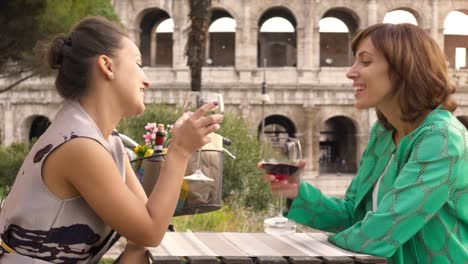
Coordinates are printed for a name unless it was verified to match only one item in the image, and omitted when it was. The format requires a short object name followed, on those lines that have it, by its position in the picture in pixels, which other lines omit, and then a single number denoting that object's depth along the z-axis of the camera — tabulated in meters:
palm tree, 14.66
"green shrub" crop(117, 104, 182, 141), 13.88
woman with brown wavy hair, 2.19
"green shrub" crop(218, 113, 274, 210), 12.05
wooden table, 1.94
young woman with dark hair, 1.92
